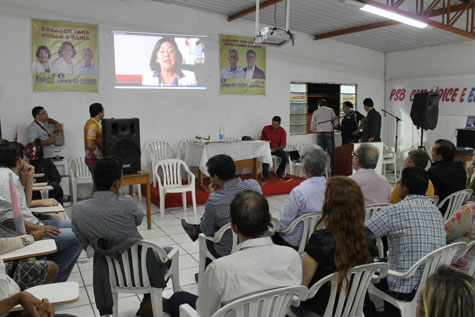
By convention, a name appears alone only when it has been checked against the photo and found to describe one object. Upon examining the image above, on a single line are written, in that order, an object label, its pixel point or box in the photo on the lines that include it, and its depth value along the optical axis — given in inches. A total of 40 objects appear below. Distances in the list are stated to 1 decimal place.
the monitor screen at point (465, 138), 287.3
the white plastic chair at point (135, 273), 95.4
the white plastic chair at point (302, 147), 342.6
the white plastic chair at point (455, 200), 134.7
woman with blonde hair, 40.6
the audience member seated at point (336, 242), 74.5
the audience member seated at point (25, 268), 90.5
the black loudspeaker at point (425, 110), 269.9
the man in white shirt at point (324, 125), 331.3
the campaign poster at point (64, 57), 237.8
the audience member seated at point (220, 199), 108.7
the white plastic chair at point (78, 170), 238.7
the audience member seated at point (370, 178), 129.5
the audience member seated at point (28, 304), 65.9
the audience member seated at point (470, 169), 164.4
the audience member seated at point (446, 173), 140.9
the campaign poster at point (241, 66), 301.7
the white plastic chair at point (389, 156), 333.4
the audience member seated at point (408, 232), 86.7
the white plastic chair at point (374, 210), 115.2
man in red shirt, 305.1
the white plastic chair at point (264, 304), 60.5
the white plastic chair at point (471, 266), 96.7
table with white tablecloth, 254.4
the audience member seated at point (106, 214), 97.0
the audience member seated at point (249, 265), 61.8
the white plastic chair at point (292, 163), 320.0
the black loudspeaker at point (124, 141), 182.1
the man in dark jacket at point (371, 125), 305.1
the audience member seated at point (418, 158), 138.3
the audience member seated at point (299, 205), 110.0
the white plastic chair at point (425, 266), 82.7
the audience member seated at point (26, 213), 107.1
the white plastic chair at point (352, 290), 74.0
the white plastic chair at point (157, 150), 275.0
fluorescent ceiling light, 207.9
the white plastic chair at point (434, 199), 123.3
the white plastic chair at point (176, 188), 215.9
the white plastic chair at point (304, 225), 106.7
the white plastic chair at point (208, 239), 105.3
